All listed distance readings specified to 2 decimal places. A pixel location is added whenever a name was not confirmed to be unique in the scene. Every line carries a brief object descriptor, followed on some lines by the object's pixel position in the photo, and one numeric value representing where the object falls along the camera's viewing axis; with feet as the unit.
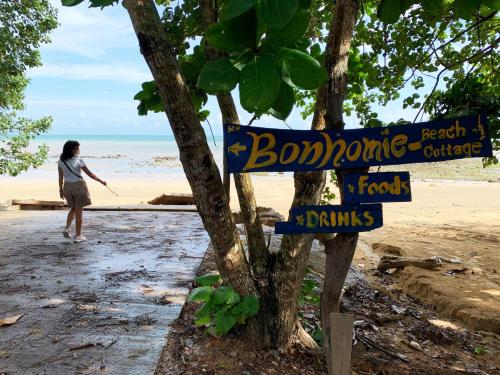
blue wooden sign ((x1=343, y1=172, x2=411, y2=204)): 7.64
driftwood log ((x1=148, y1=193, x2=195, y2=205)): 34.34
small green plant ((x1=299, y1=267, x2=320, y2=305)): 11.35
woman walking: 20.25
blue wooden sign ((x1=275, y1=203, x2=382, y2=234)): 7.88
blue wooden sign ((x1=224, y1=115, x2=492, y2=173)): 7.69
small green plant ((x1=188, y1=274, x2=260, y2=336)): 9.73
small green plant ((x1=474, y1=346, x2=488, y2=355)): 12.43
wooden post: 7.83
